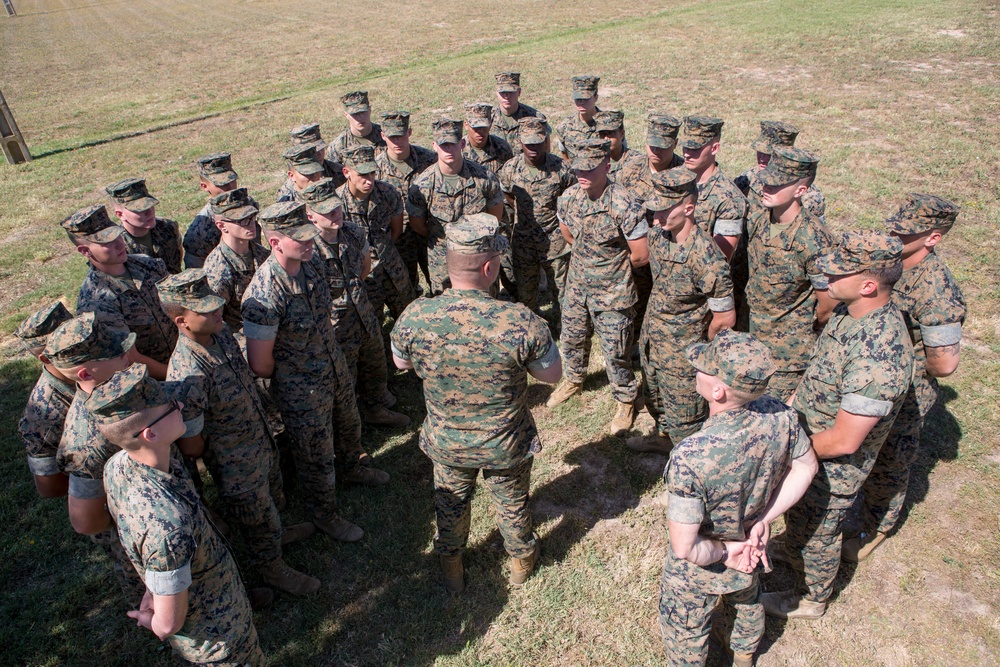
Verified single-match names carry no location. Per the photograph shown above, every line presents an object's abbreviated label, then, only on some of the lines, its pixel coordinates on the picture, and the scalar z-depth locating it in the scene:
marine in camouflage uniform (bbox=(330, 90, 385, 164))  8.08
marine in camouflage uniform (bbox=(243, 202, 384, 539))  4.27
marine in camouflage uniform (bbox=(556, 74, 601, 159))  8.29
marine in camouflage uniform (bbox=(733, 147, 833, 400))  4.75
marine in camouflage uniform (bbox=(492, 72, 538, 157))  8.86
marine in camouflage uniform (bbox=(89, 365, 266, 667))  2.79
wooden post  14.54
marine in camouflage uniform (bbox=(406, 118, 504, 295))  6.48
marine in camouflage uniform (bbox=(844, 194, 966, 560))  4.05
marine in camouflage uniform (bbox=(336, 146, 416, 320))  6.24
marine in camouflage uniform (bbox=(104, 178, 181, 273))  5.61
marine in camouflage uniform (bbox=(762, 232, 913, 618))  3.33
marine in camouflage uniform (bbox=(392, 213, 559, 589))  3.57
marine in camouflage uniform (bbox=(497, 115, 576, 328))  6.98
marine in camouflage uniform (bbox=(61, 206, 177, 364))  4.69
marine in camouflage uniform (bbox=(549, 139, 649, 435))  5.43
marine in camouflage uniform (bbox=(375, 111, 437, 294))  7.16
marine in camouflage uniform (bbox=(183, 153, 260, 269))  6.07
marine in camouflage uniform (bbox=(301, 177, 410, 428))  5.13
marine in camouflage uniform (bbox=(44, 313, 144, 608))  3.21
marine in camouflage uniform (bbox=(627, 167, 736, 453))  4.60
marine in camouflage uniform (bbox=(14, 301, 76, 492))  3.68
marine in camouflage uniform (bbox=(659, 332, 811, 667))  2.91
